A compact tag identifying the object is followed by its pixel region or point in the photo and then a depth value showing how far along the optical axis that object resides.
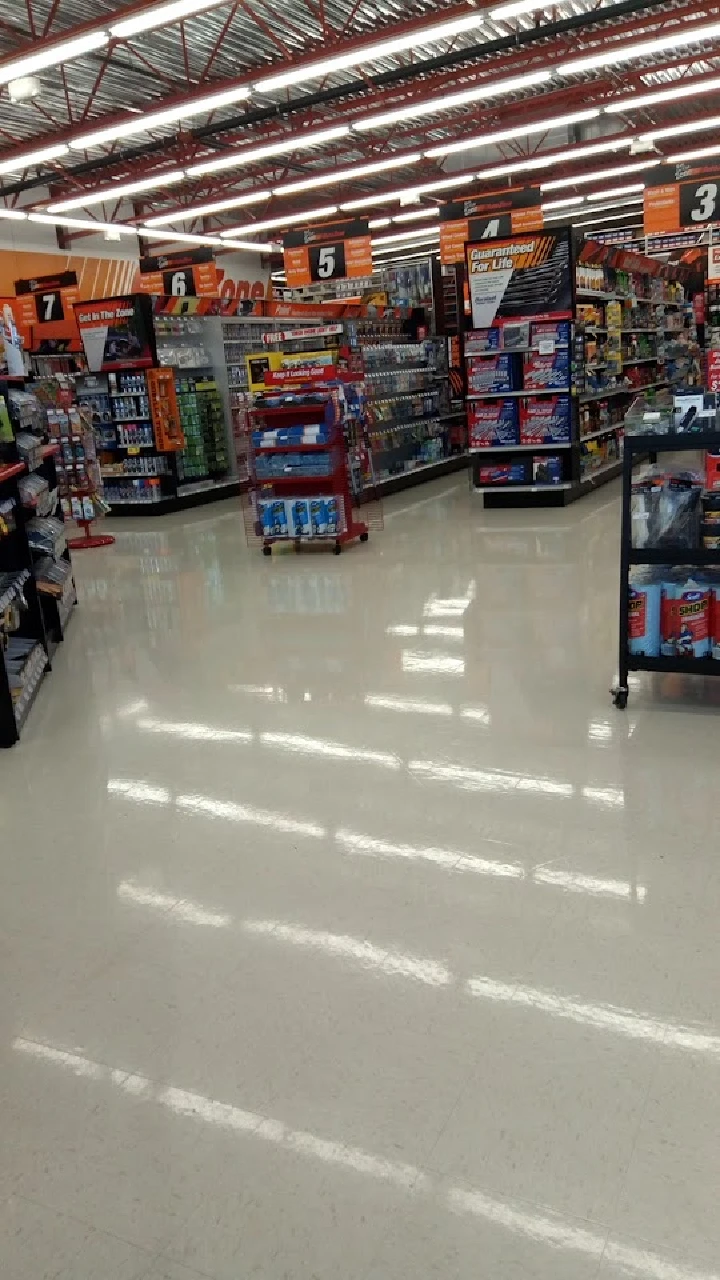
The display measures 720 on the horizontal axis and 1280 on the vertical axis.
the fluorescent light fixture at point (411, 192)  15.96
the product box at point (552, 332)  9.73
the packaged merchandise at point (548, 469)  10.19
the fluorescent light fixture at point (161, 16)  7.19
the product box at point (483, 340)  10.02
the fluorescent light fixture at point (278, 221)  17.22
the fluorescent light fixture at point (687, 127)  13.85
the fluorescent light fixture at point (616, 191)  19.45
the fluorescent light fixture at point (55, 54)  7.71
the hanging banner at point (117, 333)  12.12
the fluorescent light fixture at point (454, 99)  9.77
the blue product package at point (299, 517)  8.70
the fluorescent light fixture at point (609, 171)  17.05
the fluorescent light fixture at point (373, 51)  7.96
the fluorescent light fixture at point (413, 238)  22.48
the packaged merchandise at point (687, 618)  4.13
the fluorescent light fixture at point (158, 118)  9.57
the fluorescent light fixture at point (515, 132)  12.07
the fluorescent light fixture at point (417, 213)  18.75
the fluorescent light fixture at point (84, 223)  14.78
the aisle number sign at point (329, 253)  14.96
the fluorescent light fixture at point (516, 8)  7.68
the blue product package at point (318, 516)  8.63
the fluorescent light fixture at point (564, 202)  18.82
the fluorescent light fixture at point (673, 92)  11.53
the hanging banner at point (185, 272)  16.44
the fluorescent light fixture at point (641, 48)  8.98
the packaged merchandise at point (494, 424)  10.23
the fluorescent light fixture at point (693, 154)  14.90
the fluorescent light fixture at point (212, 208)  15.74
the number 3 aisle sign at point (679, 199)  13.21
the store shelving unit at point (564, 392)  9.81
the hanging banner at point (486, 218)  12.59
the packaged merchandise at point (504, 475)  10.39
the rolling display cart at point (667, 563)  4.05
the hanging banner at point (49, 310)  12.89
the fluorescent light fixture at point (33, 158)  10.80
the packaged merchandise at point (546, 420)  9.95
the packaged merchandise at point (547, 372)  9.80
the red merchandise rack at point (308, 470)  8.32
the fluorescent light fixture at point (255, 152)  12.05
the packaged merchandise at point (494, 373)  10.06
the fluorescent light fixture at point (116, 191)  12.83
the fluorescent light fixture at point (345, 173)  14.07
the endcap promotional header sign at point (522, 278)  9.70
